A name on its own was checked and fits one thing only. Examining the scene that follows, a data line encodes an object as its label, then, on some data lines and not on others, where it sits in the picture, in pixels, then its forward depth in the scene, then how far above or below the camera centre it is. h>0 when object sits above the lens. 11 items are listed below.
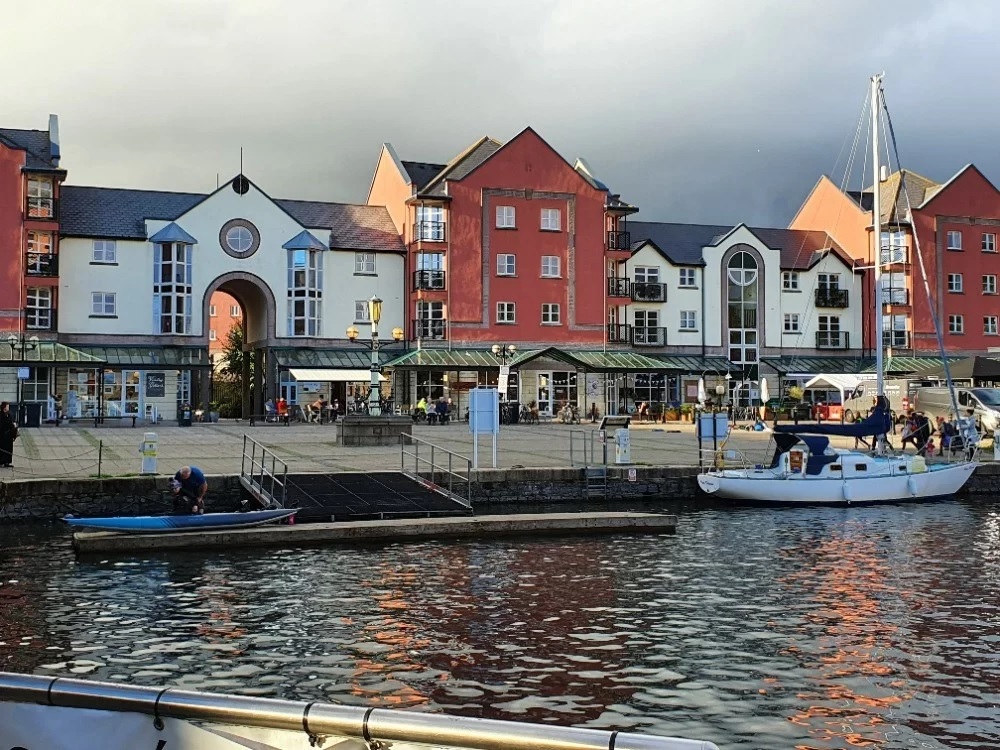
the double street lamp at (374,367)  34.78 +1.32
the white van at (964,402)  41.69 +0.14
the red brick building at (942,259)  69.62 +9.79
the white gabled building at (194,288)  56.28 +6.70
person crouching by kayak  20.83 -1.68
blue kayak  19.42 -2.18
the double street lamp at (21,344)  52.93 +3.17
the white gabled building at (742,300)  67.88 +6.91
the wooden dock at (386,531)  19.17 -2.47
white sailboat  27.52 -1.86
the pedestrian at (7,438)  26.67 -0.80
